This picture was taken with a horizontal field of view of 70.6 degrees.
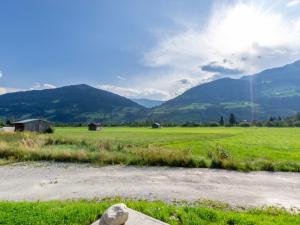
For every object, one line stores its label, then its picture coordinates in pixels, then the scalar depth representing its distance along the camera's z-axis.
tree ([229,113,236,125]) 97.48
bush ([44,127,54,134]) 57.58
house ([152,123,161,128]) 83.78
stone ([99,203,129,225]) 4.36
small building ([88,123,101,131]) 71.38
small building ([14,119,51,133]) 58.01
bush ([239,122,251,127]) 87.92
